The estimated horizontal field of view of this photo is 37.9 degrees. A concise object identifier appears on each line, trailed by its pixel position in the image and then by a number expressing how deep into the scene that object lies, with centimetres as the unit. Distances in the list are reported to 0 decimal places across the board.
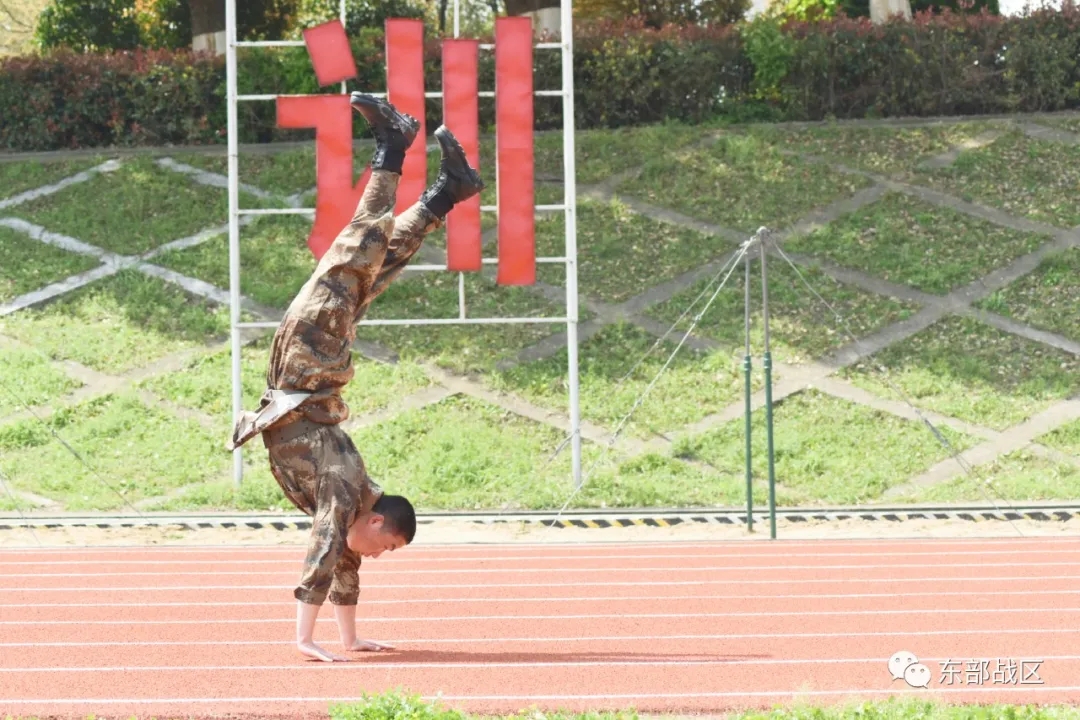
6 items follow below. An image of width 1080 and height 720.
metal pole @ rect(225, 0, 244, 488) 1232
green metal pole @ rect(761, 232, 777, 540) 1004
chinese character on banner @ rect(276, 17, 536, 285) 1215
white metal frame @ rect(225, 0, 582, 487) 1230
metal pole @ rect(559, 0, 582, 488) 1233
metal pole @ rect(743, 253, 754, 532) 1031
